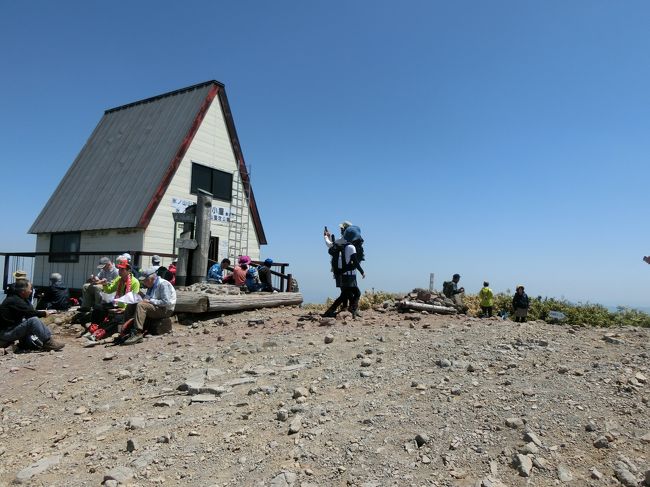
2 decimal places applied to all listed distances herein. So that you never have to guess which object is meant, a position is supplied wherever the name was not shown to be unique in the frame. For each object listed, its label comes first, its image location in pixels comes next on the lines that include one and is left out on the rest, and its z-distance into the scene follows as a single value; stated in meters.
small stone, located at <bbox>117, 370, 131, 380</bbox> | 7.24
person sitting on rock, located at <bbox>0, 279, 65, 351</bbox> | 9.37
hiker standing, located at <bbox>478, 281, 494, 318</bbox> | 15.50
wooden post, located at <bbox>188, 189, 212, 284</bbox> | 13.22
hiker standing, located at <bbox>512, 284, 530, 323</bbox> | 14.86
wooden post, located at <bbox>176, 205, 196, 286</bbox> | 13.02
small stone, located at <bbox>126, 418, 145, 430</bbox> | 5.35
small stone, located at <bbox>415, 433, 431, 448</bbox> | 4.57
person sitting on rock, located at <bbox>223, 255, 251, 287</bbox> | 13.64
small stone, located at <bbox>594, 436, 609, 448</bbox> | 4.40
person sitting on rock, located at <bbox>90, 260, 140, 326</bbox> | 10.62
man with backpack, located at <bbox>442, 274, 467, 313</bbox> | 15.98
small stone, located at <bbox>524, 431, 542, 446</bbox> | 4.46
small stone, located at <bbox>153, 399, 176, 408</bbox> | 5.89
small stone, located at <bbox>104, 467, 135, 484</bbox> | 4.33
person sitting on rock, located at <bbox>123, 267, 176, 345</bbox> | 9.87
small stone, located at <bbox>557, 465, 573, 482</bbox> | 3.98
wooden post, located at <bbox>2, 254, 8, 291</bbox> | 19.23
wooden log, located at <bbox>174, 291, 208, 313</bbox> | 11.09
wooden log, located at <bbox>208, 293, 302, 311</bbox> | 11.33
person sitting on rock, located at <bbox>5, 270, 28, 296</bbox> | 9.54
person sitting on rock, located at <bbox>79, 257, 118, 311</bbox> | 12.16
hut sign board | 18.39
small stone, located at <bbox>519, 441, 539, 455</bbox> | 4.32
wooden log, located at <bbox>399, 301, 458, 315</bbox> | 11.66
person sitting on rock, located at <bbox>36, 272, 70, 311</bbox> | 13.09
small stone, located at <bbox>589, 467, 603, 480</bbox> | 3.99
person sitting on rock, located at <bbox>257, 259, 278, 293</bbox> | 13.98
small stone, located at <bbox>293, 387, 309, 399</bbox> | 5.76
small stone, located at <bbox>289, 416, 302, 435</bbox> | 4.91
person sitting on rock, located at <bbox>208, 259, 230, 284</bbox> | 14.03
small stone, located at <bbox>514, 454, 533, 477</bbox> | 4.06
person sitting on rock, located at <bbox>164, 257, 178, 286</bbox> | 13.68
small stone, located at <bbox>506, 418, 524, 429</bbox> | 4.76
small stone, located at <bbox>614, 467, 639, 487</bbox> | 3.89
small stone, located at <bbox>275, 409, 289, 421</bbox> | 5.22
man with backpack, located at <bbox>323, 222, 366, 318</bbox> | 10.31
